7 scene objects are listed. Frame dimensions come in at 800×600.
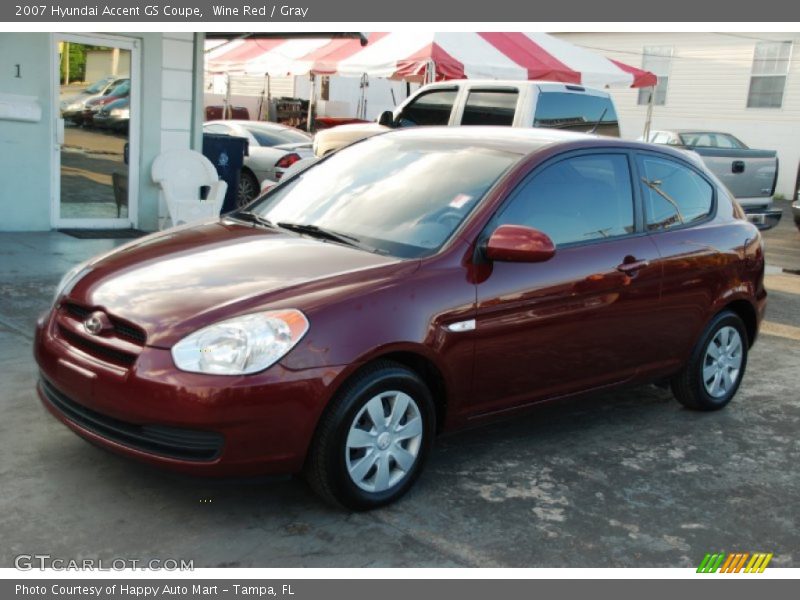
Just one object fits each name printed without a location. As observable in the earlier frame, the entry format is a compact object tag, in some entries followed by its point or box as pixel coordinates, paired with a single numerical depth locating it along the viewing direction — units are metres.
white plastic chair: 9.74
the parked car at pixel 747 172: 12.96
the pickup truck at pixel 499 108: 9.70
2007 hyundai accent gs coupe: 3.54
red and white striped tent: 13.89
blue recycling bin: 11.21
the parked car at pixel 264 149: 13.54
